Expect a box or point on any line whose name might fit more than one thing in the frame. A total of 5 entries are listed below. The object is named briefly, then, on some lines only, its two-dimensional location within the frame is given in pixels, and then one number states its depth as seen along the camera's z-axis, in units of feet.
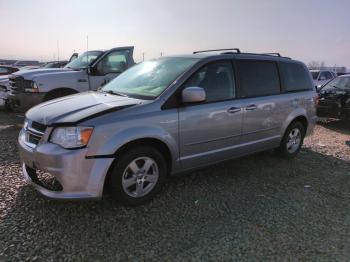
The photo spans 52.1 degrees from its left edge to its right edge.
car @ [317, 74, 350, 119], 32.17
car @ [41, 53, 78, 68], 59.44
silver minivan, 11.86
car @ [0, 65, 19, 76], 51.90
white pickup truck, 26.58
